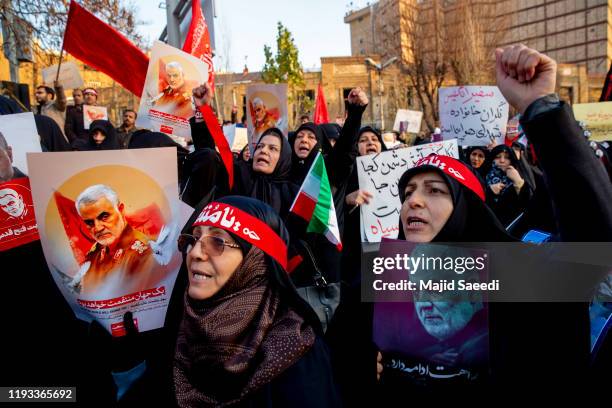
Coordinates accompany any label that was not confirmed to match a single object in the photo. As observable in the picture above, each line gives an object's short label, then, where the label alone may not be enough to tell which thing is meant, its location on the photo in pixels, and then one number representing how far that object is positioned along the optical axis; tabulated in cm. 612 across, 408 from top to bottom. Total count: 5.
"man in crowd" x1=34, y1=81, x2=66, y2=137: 619
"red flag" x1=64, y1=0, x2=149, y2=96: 309
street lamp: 2059
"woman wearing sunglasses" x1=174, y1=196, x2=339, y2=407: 166
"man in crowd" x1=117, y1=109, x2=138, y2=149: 733
